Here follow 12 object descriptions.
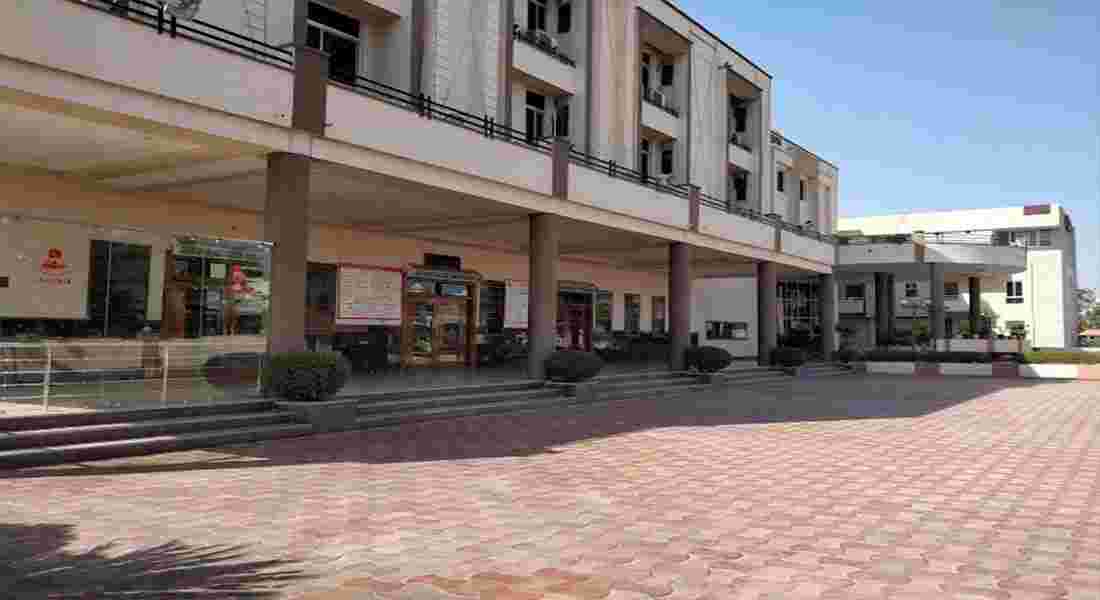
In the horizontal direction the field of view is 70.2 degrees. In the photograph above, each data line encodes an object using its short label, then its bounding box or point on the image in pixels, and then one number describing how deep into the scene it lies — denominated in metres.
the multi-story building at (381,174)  10.84
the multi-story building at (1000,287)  55.28
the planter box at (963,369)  32.50
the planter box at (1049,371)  30.47
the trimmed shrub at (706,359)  22.50
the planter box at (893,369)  33.16
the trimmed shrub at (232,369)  11.20
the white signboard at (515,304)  24.58
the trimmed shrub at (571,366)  17.20
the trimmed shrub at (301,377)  11.54
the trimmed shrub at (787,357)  27.69
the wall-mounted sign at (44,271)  13.54
